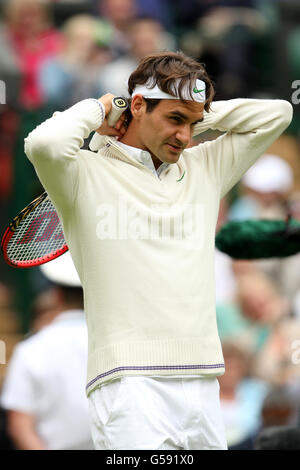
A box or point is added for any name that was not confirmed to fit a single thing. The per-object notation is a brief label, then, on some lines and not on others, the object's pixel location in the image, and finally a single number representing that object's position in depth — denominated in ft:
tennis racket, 26.30
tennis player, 23.77
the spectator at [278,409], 39.14
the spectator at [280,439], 32.41
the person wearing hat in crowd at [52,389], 35.63
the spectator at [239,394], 39.81
